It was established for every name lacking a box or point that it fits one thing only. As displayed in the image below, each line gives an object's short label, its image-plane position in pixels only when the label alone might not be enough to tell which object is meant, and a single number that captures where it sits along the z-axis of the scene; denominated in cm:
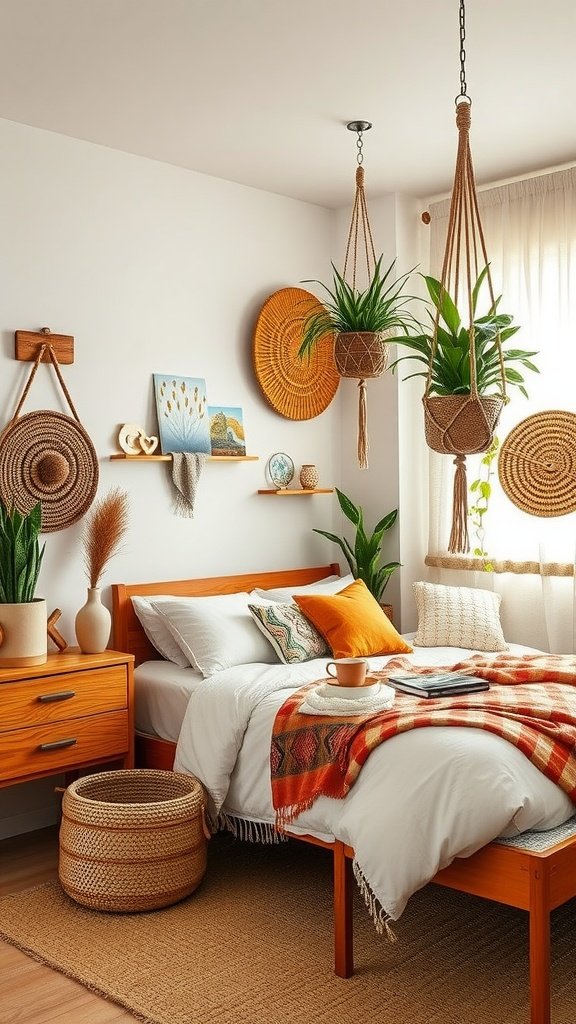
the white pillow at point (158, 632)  411
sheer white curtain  450
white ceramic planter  351
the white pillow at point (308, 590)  445
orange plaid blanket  274
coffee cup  306
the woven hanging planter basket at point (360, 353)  395
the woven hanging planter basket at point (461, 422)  289
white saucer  304
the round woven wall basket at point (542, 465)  448
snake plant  354
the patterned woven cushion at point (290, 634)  399
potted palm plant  487
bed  237
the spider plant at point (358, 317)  398
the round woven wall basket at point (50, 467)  385
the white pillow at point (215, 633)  387
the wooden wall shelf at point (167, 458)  418
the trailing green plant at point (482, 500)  476
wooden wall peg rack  389
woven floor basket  312
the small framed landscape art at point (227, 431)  462
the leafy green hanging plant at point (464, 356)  327
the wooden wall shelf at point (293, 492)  483
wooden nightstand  344
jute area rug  257
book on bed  321
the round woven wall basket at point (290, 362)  483
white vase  383
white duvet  250
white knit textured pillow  440
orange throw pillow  409
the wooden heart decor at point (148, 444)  429
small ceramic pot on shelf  498
